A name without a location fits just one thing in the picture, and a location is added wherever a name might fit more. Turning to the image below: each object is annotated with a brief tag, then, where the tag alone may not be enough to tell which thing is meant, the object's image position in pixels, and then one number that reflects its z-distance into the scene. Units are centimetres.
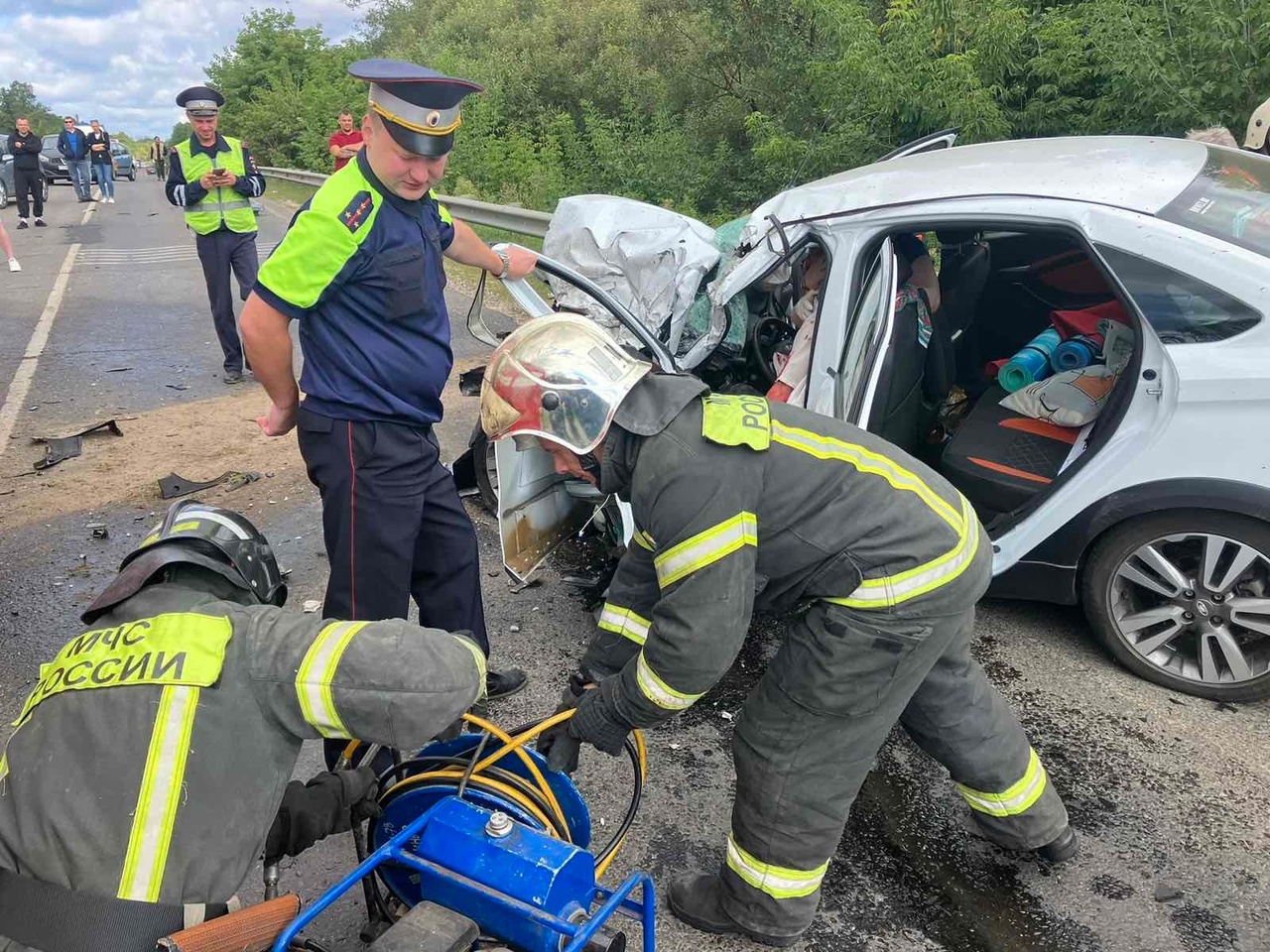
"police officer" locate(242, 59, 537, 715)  235
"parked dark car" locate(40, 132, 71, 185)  2534
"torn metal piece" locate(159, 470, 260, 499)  471
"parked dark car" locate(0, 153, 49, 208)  2023
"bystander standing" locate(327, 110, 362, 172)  828
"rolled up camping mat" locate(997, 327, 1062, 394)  361
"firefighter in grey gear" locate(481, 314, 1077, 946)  184
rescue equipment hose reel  161
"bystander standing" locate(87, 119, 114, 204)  2053
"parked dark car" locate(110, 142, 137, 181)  3105
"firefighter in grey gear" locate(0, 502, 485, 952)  137
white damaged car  272
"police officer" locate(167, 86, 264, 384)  615
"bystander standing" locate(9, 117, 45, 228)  1445
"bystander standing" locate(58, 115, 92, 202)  1917
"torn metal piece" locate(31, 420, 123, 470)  509
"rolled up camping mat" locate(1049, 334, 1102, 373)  354
